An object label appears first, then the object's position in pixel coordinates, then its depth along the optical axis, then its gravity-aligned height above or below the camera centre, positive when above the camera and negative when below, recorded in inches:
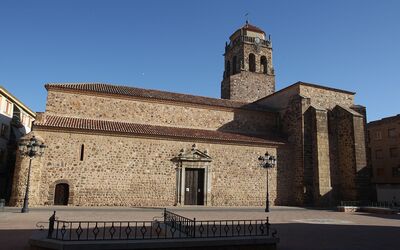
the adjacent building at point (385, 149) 1288.1 +155.4
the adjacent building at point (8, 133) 1002.1 +156.3
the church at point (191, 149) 765.3 +93.1
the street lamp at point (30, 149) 582.9 +62.6
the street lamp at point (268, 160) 760.8 +58.5
